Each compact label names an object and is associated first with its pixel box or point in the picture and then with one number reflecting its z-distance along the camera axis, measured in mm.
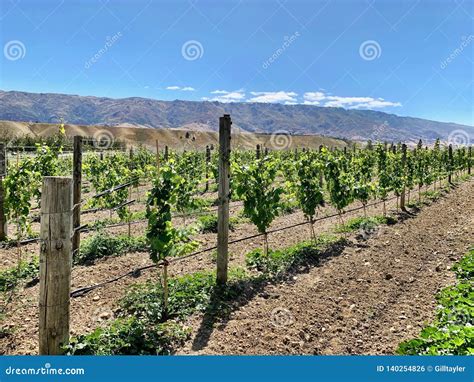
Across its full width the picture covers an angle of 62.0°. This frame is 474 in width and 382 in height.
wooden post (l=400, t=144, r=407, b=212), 15219
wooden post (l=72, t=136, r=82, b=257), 8250
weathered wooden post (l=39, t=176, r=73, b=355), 3963
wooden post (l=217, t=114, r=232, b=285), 6734
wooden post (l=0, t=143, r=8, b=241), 9681
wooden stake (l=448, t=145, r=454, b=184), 24428
